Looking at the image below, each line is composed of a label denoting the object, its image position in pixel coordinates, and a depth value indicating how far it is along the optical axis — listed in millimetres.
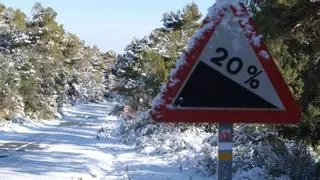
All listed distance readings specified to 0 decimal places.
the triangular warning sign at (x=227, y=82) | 3709
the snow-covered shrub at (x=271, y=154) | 10156
